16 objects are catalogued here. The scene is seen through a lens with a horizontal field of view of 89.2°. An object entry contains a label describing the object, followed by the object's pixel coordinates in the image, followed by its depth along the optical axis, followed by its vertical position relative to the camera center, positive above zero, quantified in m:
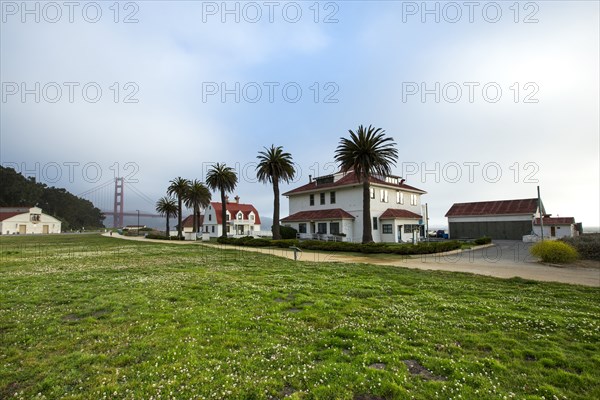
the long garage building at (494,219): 45.78 -0.42
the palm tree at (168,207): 72.88 +2.42
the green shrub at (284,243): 32.12 -2.77
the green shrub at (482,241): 36.19 -2.94
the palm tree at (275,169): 40.28 +6.44
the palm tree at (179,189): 62.50 +5.83
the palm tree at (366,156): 31.98 +6.47
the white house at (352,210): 40.28 +0.89
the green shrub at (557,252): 19.53 -2.37
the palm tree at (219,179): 49.81 +6.22
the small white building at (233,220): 69.29 -0.72
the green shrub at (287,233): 42.53 -2.26
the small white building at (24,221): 88.15 -1.07
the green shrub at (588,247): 20.77 -2.15
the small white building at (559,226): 47.44 -1.58
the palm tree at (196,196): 60.72 +4.31
